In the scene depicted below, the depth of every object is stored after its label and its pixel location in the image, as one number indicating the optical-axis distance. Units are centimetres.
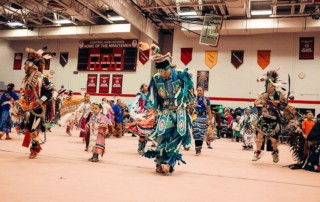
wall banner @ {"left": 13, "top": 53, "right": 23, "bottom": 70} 1933
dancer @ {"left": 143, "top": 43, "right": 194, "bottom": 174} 410
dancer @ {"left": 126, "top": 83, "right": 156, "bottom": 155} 549
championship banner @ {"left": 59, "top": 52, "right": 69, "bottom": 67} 1816
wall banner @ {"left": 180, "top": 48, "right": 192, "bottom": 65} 1606
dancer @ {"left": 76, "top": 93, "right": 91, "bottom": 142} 746
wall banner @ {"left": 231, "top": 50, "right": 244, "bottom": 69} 1526
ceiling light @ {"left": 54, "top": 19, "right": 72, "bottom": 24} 1598
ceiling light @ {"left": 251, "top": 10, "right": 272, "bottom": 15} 1350
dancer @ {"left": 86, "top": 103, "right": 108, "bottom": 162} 470
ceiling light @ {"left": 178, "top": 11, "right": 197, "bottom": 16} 1401
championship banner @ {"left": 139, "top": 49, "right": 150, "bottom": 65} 1652
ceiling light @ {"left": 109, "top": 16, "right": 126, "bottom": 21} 1503
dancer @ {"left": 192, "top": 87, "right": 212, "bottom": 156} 675
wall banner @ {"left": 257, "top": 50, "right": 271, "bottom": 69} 1486
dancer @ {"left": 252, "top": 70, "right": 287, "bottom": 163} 548
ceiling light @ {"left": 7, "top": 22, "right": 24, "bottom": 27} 1704
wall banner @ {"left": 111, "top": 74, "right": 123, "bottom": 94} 1684
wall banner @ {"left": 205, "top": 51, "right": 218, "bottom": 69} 1561
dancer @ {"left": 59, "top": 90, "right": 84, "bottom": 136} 852
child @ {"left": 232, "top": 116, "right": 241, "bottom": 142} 1270
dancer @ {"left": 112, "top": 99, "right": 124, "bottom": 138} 1102
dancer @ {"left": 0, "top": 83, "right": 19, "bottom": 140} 726
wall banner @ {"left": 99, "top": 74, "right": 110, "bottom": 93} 1709
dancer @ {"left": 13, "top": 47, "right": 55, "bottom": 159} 458
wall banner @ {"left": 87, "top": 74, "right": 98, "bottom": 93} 1734
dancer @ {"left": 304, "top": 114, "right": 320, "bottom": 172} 516
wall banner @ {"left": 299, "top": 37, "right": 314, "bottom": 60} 1423
